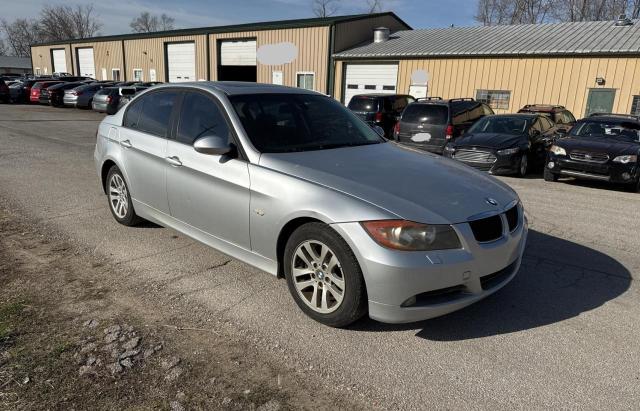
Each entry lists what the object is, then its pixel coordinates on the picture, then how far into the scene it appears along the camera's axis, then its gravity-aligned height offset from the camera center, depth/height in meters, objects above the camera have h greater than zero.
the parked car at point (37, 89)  29.80 -1.03
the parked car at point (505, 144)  10.25 -1.16
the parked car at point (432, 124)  12.30 -0.92
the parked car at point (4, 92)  29.67 -1.27
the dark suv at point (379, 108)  15.35 -0.72
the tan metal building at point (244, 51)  25.00 +1.84
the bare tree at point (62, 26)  92.12 +9.15
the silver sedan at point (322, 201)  2.94 -0.82
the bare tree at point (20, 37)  109.81 +7.99
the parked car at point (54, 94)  28.86 -1.28
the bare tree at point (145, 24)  98.06 +10.75
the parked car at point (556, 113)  13.78 -0.57
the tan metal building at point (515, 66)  16.84 +1.01
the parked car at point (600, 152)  8.84 -1.09
